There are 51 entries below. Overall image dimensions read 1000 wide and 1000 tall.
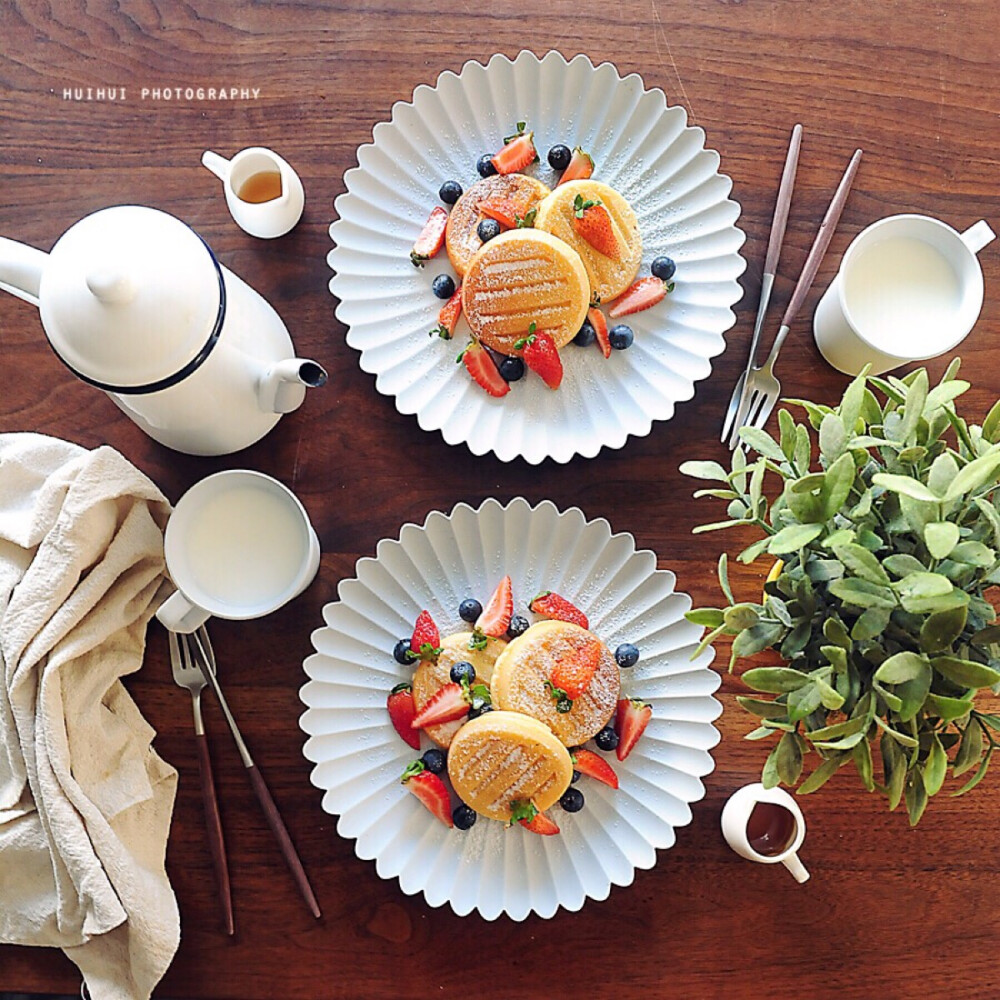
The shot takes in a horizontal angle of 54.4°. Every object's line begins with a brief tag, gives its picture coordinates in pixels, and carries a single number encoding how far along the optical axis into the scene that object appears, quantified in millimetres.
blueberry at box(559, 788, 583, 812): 1193
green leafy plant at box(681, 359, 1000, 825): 793
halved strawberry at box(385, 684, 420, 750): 1209
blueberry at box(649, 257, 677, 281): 1265
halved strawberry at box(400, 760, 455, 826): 1197
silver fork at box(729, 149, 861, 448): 1282
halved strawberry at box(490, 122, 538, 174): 1290
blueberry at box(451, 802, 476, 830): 1201
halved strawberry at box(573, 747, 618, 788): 1200
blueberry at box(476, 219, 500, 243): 1250
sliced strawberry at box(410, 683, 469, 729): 1185
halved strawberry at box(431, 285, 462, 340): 1266
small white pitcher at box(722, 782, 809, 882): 1178
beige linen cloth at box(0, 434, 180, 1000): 1159
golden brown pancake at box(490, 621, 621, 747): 1173
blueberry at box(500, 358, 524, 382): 1252
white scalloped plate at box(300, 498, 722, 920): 1194
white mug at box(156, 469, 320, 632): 1163
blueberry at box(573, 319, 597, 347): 1272
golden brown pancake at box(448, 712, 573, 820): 1155
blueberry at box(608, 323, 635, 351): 1262
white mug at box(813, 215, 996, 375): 1222
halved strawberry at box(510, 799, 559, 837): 1162
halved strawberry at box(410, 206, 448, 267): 1279
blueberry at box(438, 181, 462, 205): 1295
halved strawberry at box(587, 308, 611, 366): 1273
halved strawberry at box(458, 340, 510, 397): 1259
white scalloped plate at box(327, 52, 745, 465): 1253
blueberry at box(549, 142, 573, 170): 1290
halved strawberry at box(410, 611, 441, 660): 1197
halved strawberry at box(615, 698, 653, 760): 1198
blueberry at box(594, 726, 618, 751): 1207
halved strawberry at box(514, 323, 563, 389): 1235
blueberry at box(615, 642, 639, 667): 1207
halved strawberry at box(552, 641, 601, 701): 1175
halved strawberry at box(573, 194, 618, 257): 1234
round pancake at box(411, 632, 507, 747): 1201
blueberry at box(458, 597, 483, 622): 1230
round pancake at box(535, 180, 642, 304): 1251
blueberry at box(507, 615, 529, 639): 1225
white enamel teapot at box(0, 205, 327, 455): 950
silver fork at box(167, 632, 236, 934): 1241
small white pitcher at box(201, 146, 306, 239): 1242
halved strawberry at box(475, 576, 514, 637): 1217
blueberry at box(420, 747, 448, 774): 1210
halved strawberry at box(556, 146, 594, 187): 1290
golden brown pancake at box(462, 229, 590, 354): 1215
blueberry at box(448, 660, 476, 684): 1189
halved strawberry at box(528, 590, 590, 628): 1221
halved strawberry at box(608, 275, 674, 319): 1268
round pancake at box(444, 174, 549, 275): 1270
